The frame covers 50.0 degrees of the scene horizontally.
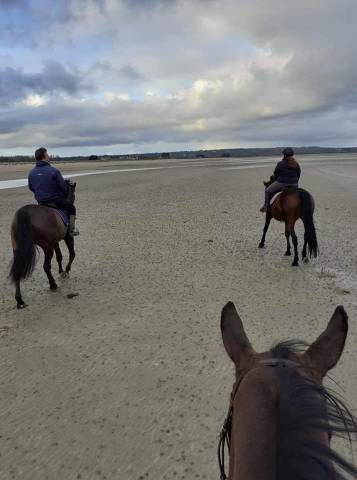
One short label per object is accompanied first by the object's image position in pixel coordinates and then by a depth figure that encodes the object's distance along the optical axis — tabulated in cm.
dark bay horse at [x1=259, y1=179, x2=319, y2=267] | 824
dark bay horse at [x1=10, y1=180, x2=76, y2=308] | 629
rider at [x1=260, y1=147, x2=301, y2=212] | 898
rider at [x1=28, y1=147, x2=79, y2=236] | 716
